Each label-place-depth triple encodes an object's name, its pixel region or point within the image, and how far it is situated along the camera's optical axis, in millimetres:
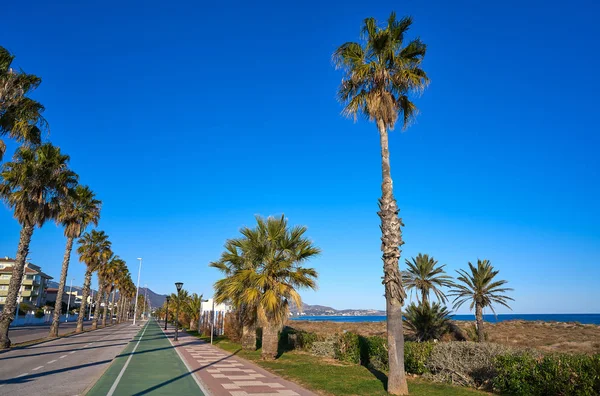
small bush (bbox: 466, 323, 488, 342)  31336
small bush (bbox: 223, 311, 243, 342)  31733
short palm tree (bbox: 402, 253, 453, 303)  35469
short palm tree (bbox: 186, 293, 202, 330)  53938
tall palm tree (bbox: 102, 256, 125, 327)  57556
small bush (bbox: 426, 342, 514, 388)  13094
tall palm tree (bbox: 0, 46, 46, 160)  20141
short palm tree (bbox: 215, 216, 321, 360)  20594
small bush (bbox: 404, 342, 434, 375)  15233
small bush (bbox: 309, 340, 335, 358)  22891
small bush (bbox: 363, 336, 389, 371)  17578
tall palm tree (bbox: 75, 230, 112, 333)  50344
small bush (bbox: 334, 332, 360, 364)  20191
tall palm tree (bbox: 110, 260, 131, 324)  71500
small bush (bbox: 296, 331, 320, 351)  25202
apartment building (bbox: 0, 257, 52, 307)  85562
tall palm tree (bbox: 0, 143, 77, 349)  25188
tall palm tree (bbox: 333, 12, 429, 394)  12922
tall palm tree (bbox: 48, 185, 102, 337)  34906
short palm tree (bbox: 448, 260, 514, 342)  31500
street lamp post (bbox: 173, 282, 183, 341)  36281
